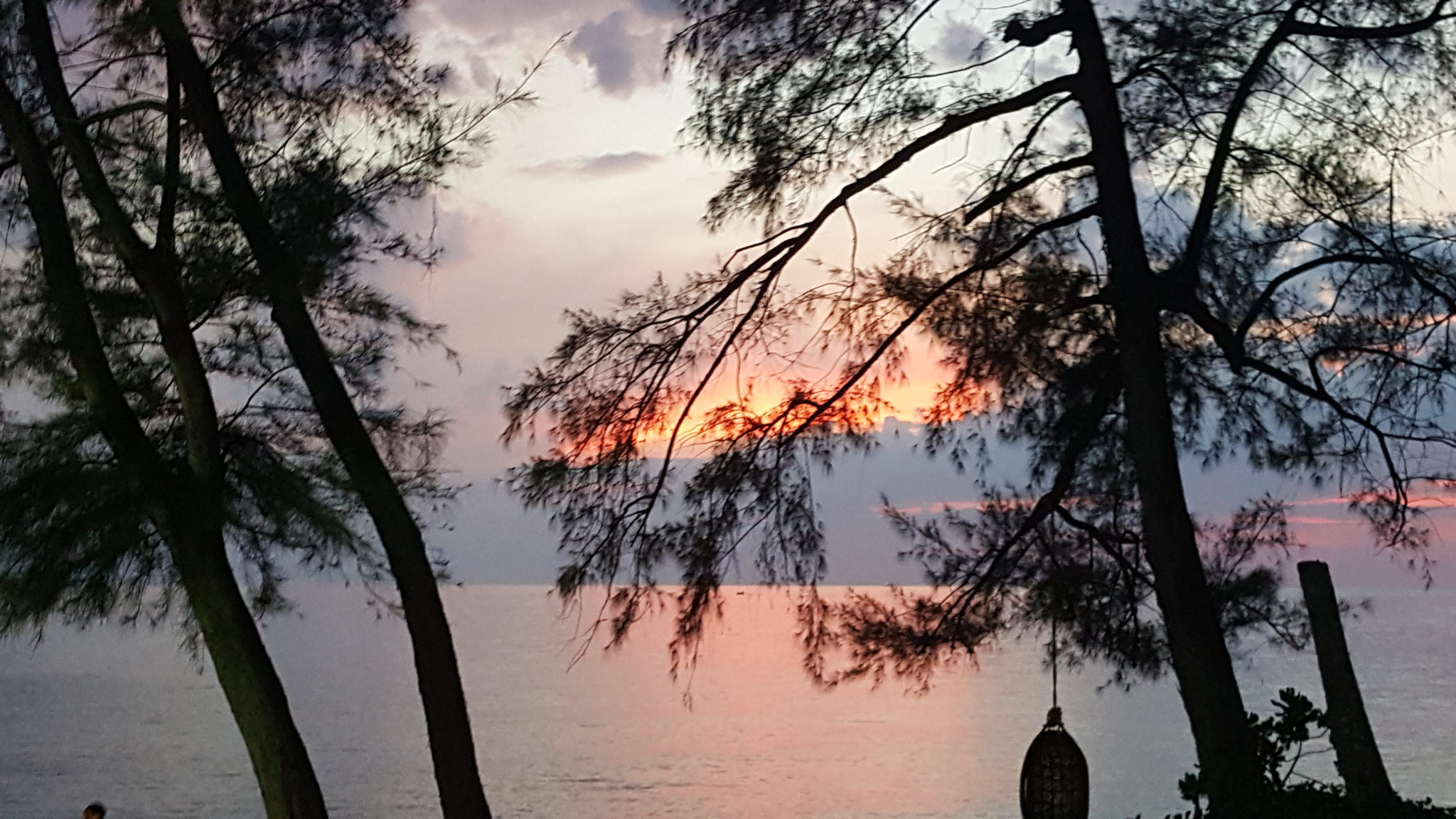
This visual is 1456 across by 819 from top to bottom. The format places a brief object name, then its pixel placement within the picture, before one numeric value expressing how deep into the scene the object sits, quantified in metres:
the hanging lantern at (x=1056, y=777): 6.88
